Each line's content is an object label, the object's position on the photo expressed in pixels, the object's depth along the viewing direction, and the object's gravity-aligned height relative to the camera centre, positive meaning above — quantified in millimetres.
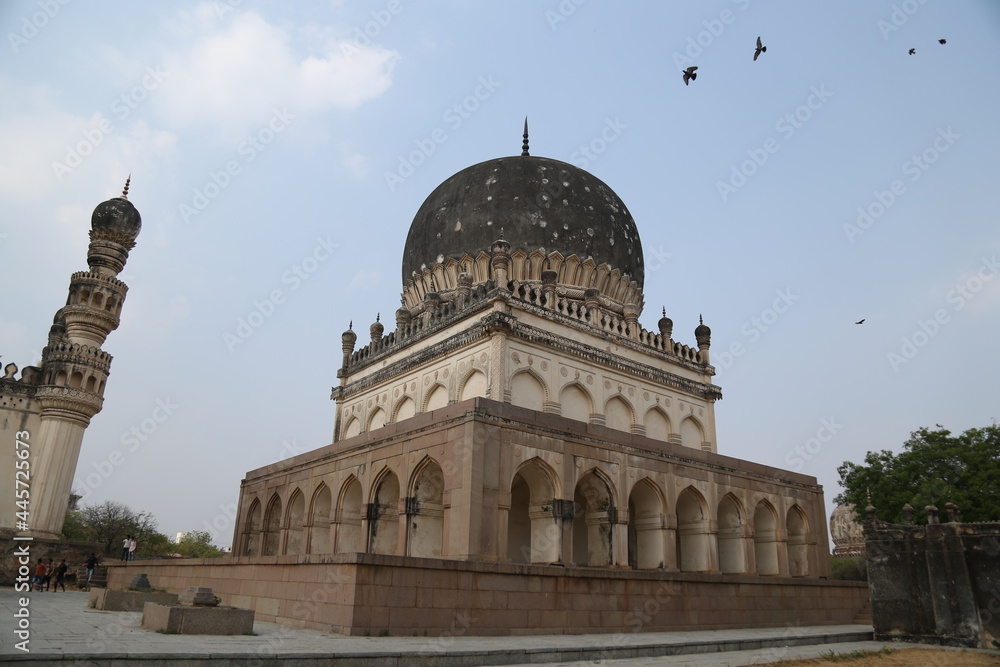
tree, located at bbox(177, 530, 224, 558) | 48781 +2064
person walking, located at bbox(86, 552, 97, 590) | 18531 +160
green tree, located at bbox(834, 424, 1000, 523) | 24031 +4267
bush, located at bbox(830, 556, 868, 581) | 31906 +1277
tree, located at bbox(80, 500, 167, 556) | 35094 +2259
